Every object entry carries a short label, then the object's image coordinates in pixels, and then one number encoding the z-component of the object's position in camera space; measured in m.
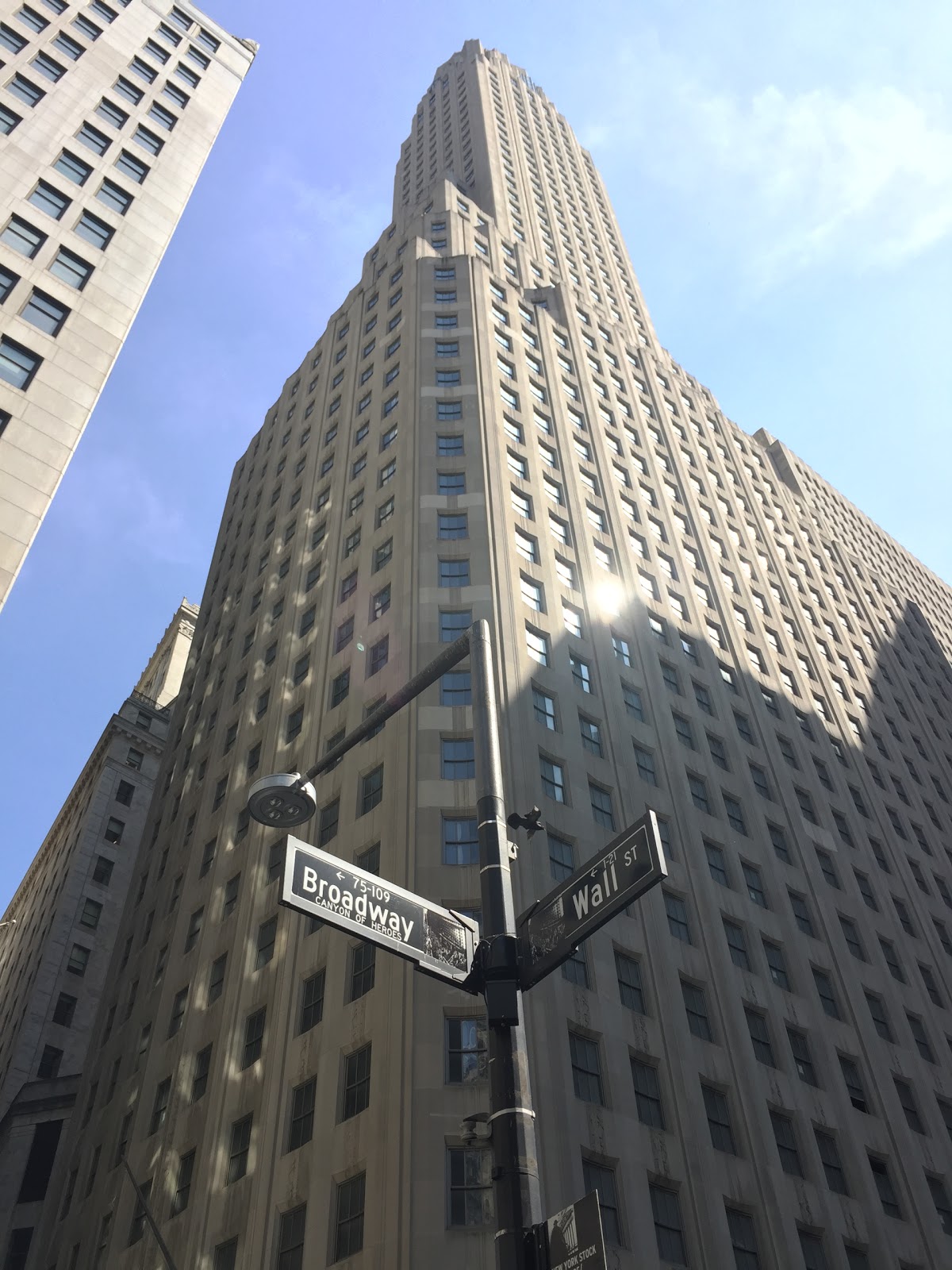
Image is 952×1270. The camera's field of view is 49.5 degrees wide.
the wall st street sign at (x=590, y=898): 9.45
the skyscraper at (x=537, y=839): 29.67
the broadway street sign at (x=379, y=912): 9.65
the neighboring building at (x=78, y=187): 34.50
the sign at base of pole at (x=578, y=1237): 7.64
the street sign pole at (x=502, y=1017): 8.41
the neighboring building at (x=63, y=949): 58.09
